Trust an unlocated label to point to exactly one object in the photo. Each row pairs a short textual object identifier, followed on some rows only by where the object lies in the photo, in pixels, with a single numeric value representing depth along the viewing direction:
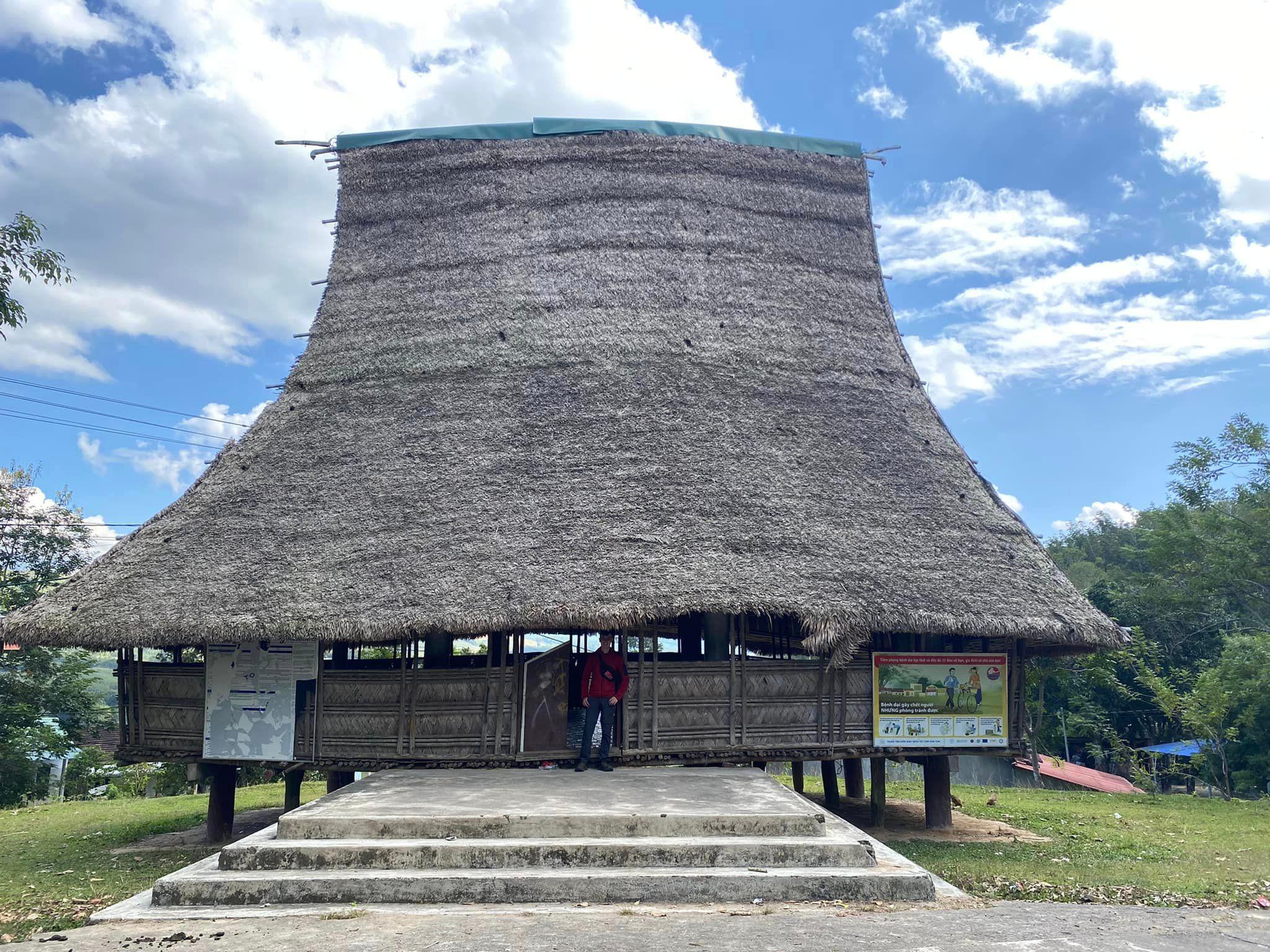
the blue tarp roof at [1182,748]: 27.11
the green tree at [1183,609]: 21.70
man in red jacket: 10.09
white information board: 11.31
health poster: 11.68
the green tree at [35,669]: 21.80
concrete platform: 7.17
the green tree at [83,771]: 24.51
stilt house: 10.76
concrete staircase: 6.29
